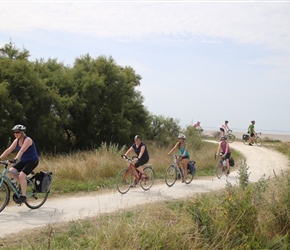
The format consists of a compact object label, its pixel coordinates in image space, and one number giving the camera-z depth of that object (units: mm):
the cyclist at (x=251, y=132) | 34062
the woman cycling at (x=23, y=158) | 9078
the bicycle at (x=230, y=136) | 37869
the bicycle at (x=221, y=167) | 17078
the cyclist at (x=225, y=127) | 36397
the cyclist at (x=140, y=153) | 12602
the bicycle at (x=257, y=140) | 36031
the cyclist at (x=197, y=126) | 33606
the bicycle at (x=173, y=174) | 14173
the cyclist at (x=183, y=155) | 14598
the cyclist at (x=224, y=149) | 17172
